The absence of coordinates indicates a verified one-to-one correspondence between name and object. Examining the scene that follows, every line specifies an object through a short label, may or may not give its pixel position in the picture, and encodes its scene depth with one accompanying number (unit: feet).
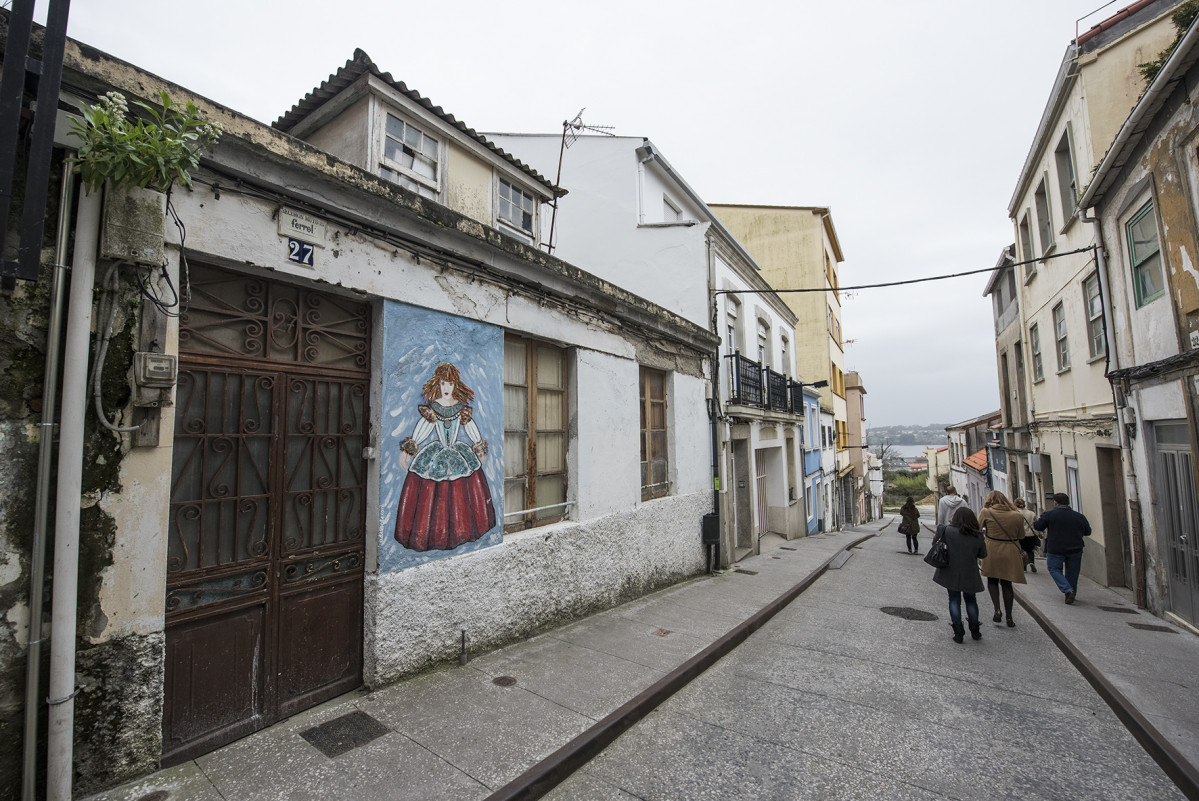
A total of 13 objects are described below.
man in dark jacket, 24.40
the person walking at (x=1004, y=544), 20.21
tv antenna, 36.29
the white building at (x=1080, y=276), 27.04
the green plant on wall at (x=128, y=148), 8.39
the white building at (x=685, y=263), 32.50
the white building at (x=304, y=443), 8.98
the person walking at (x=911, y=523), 46.54
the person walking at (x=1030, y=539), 24.33
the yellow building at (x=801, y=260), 66.74
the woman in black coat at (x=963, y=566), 18.62
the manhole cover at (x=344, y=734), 10.67
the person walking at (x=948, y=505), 22.13
